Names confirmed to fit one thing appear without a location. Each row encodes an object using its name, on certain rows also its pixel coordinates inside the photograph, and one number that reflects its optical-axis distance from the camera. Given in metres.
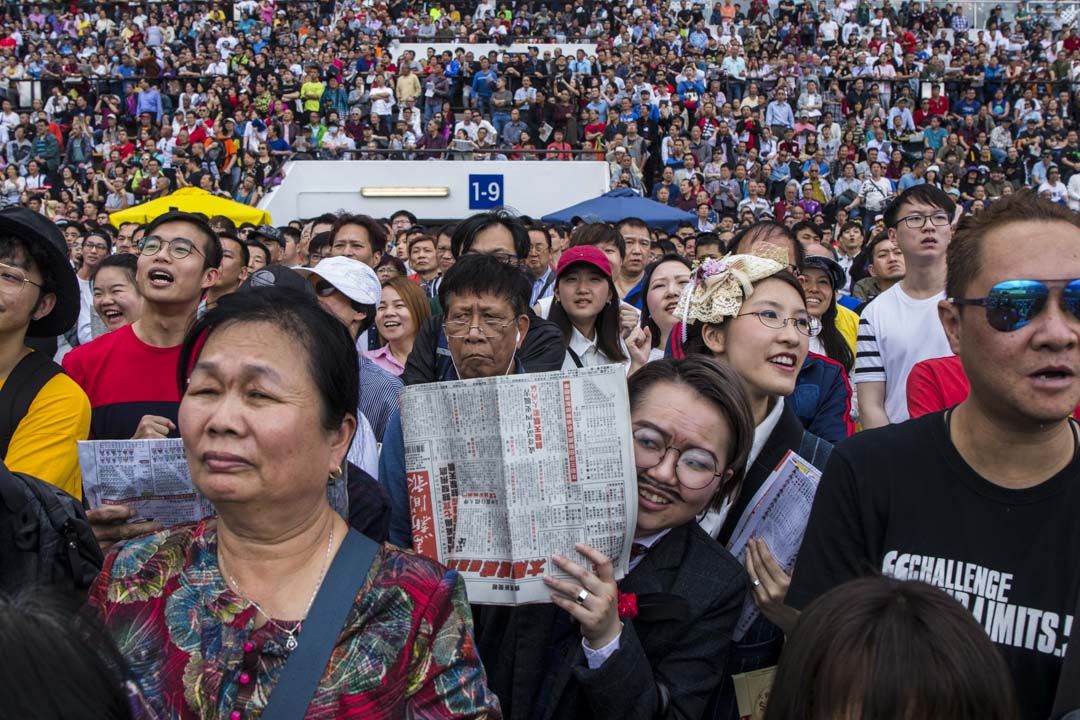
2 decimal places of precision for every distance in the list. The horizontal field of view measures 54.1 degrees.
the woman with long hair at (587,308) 4.98
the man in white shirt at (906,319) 4.20
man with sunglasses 1.88
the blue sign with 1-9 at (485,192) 21.23
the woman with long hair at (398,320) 5.03
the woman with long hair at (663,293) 5.34
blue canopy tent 14.28
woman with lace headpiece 2.79
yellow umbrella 13.70
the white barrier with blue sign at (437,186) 21.17
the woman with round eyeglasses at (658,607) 2.11
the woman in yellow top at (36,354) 2.78
